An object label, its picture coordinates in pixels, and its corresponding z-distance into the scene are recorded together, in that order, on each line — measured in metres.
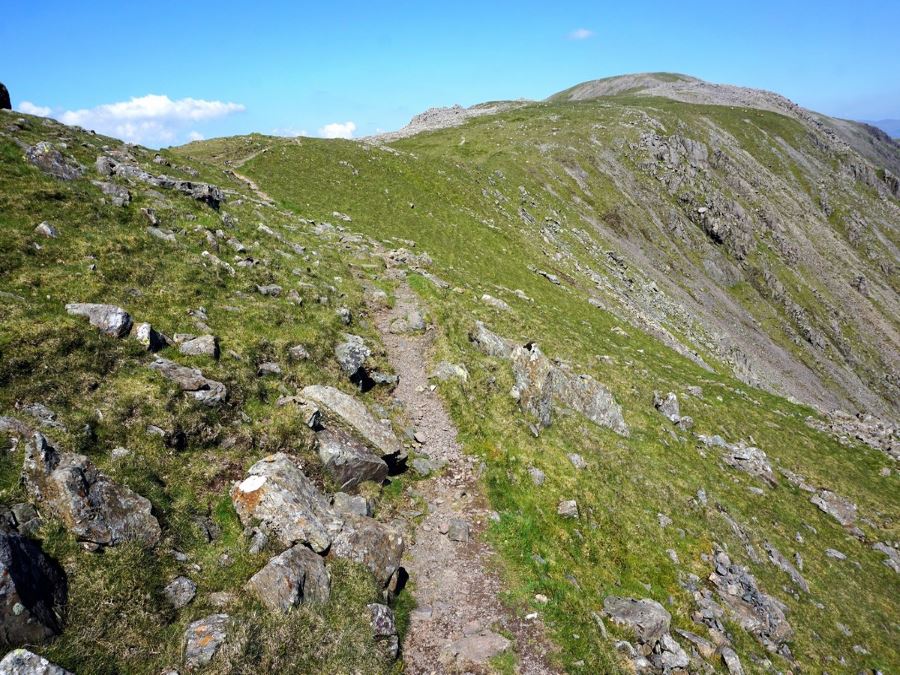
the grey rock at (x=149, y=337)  16.15
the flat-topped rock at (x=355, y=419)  17.69
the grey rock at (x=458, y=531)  15.92
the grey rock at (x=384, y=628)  11.45
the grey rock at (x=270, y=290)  24.14
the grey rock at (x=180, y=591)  10.29
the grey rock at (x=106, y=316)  15.83
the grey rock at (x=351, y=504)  14.66
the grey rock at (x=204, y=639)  9.21
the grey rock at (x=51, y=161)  23.84
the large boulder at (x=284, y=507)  12.66
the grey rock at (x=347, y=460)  15.95
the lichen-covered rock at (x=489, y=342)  28.80
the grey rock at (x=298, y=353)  20.36
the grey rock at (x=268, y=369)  18.55
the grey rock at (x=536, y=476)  19.53
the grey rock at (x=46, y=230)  19.27
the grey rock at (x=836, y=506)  29.89
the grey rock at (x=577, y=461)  22.17
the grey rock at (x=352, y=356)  21.64
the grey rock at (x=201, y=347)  17.22
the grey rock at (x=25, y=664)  7.32
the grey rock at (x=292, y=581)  10.87
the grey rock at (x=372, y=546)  12.98
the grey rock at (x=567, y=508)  18.42
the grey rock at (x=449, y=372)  24.05
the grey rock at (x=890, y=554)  27.37
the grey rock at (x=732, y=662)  15.21
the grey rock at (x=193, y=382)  15.29
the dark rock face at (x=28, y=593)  7.90
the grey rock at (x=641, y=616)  14.54
